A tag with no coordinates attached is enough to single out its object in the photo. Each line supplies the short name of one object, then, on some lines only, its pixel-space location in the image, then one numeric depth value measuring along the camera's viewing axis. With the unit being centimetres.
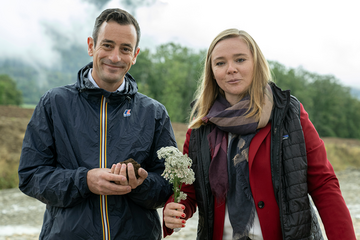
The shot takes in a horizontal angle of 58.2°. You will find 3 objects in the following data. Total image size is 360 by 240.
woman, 266
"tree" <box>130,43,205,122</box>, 5059
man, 279
